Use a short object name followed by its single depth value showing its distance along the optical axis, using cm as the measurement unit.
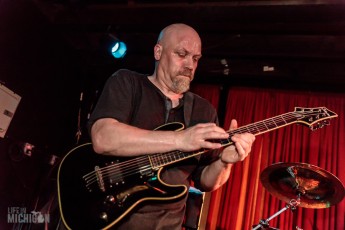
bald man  194
